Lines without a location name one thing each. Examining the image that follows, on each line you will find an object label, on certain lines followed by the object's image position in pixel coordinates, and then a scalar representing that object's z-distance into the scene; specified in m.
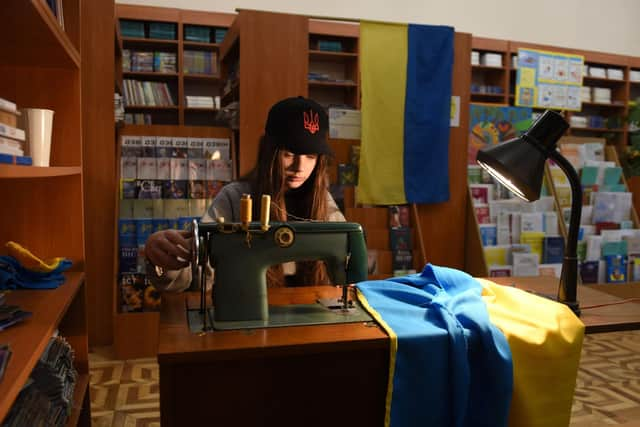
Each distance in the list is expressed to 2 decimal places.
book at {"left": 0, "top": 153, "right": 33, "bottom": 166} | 1.17
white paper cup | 1.38
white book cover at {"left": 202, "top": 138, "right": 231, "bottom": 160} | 3.57
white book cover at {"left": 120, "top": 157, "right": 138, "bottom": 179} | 3.38
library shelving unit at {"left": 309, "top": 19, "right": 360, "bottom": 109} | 5.89
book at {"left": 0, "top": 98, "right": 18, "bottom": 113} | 1.17
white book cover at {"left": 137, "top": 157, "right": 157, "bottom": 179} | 3.42
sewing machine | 1.17
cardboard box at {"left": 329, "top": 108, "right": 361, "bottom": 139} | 3.49
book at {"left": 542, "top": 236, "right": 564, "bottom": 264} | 3.96
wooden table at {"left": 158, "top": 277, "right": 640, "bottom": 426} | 1.02
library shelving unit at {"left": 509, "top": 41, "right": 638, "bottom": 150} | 6.86
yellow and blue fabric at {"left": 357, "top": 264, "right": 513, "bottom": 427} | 1.10
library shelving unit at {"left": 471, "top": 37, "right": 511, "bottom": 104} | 6.45
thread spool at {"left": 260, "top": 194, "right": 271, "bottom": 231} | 1.16
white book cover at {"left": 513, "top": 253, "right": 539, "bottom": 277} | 3.88
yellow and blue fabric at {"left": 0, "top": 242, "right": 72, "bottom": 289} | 1.44
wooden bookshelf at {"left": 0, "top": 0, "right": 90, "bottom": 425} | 1.61
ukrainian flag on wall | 3.37
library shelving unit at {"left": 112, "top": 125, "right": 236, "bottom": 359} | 3.15
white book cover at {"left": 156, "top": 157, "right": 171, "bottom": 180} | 3.45
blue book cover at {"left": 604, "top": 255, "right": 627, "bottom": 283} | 4.24
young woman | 1.45
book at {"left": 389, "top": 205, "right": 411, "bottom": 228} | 3.58
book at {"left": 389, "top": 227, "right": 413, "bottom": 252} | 3.56
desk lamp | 1.30
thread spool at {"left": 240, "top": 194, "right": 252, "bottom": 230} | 1.14
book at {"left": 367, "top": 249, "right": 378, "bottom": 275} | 3.51
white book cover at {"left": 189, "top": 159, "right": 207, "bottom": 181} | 3.49
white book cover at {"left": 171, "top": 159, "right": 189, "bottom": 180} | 3.48
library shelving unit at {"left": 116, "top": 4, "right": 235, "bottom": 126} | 5.52
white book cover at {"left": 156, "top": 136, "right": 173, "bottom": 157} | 3.48
